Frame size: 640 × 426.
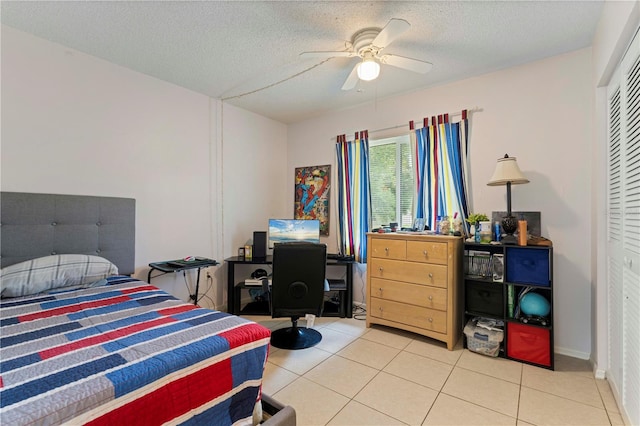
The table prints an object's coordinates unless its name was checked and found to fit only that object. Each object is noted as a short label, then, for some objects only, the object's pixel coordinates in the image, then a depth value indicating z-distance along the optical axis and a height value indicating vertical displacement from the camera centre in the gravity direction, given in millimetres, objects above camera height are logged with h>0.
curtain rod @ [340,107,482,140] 2876 +1009
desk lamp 2406 +274
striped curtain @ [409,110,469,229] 2914 +469
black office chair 2477 -576
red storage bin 2262 -1040
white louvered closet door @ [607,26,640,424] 1492 -117
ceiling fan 2125 +1157
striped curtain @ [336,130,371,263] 3607 +228
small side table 2715 -499
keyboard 3572 -545
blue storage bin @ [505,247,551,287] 2281 -430
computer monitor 3697 -227
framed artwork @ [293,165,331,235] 4020 +272
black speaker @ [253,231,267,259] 3557 -375
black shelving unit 2275 -663
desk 3377 -823
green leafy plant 2633 -48
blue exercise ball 2300 -736
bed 892 -531
